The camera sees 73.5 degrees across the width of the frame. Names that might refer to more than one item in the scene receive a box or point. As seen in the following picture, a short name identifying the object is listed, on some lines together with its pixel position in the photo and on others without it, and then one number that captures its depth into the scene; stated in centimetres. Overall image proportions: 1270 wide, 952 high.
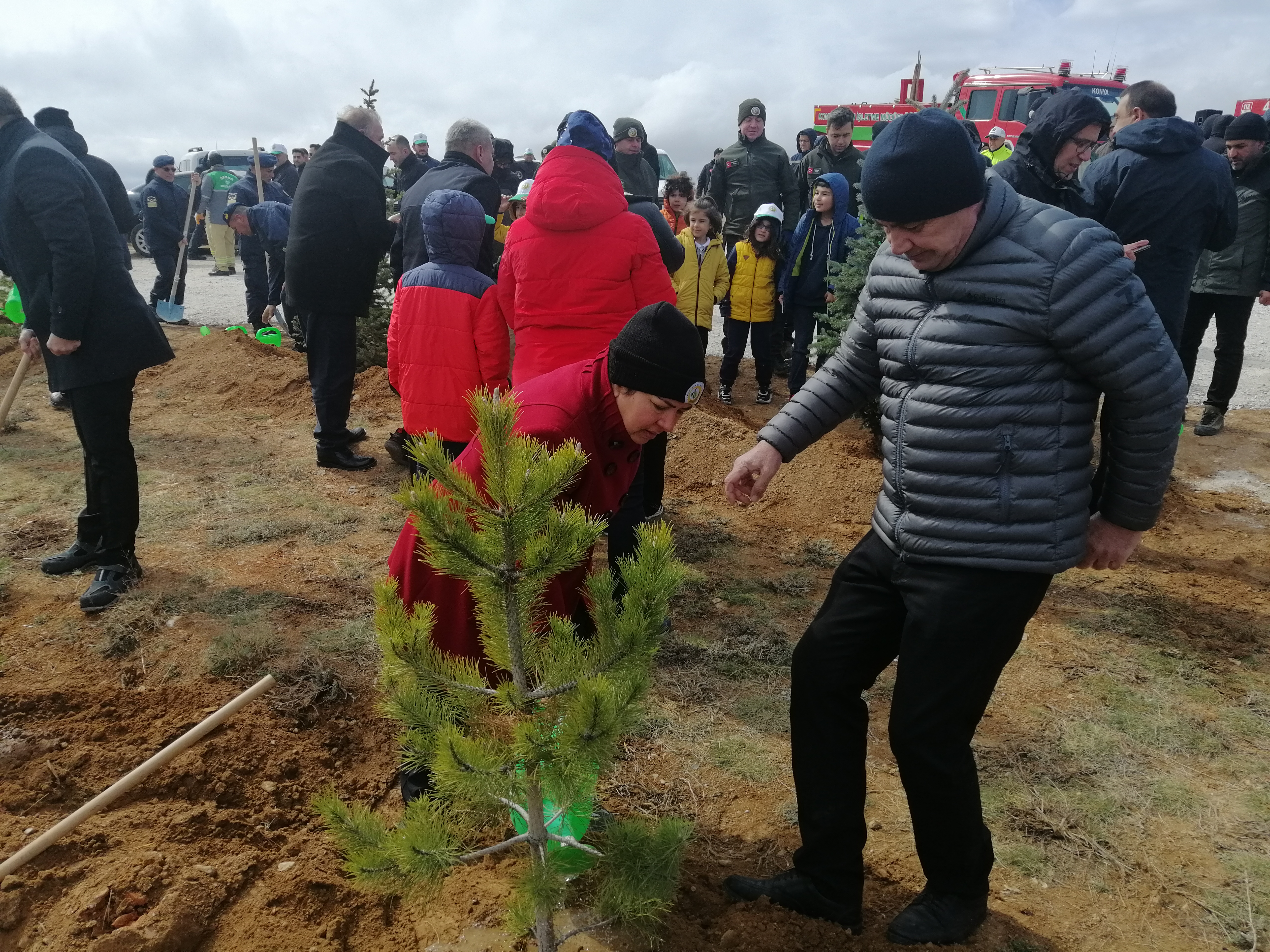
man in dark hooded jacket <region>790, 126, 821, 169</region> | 1156
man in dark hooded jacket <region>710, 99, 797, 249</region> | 802
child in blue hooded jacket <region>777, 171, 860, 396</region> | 652
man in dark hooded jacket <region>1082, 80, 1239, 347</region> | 397
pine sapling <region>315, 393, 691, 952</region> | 151
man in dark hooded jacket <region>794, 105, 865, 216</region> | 754
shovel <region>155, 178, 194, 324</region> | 1025
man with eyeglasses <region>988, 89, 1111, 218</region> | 350
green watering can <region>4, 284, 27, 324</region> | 551
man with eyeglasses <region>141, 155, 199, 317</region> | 1031
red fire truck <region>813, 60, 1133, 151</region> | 1730
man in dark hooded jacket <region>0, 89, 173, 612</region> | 347
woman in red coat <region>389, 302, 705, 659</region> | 192
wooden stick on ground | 208
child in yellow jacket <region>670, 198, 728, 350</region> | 687
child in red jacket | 398
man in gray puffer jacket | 168
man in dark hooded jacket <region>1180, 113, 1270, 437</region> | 580
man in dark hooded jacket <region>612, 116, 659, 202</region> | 683
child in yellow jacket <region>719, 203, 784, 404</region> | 727
